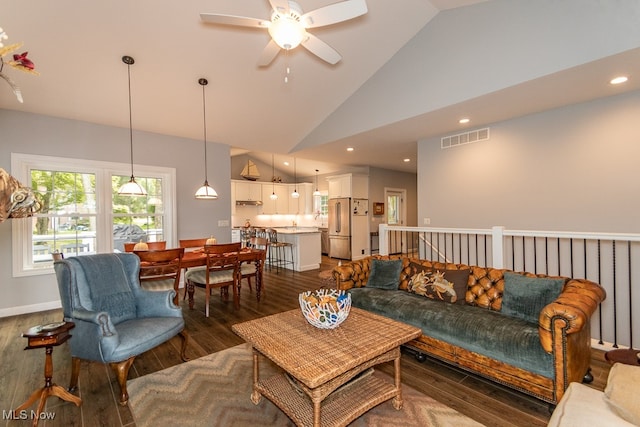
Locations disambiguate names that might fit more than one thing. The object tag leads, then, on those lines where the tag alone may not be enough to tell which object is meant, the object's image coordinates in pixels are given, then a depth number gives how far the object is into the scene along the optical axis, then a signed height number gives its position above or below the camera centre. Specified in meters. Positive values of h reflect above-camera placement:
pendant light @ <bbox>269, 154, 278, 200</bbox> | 9.44 +0.92
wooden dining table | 3.80 -0.65
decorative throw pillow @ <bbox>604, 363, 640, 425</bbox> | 1.12 -0.77
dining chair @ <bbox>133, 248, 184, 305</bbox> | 3.29 -0.64
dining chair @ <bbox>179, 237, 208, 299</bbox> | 4.79 -0.53
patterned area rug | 1.93 -1.39
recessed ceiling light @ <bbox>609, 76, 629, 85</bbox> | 2.88 +1.28
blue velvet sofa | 1.91 -0.94
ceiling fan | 2.00 +1.39
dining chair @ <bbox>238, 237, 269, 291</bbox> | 4.34 -0.89
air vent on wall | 4.47 +1.13
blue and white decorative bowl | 2.00 -0.68
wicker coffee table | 1.61 -0.84
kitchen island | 6.73 -0.89
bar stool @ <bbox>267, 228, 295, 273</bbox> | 6.76 -1.04
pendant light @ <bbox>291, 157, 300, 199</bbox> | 10.08 +1.24
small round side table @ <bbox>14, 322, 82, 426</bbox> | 1.81 -0.82
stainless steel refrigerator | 8.21 -0.51
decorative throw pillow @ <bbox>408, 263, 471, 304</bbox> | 2.86 -0.77
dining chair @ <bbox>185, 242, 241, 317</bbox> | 3.88 -0.84
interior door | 8.98 +0.05
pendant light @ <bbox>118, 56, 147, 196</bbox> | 3.49 +0.30
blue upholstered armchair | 2.07 -0.80
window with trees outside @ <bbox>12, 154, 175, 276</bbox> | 4.18 +0.03
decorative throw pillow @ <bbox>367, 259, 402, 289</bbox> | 3.37 -0.76
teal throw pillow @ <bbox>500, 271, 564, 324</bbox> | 2.36 -0.73
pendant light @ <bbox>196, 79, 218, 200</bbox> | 4.12 +0.29
